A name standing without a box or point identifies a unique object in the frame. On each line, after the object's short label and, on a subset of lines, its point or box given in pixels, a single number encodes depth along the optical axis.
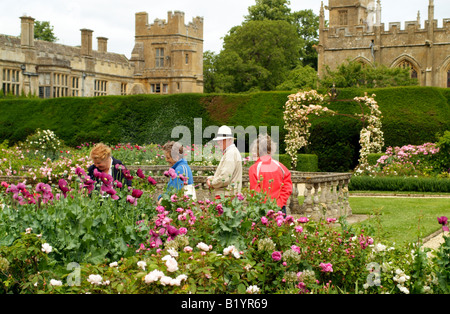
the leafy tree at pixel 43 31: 44.21
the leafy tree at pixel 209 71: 43.62
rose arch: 16.89
